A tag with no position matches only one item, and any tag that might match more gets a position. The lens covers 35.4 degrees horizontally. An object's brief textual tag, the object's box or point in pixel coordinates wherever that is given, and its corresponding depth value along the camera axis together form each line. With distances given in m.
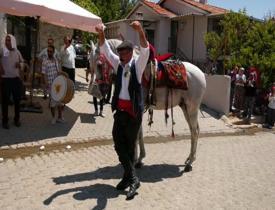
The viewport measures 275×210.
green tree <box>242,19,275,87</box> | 15.85
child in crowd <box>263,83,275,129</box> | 14.26
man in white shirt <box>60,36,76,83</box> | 12.69
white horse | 7.59
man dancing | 5.95
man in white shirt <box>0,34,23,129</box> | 9.70
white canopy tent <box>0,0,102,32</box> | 9.23
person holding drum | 10.80
